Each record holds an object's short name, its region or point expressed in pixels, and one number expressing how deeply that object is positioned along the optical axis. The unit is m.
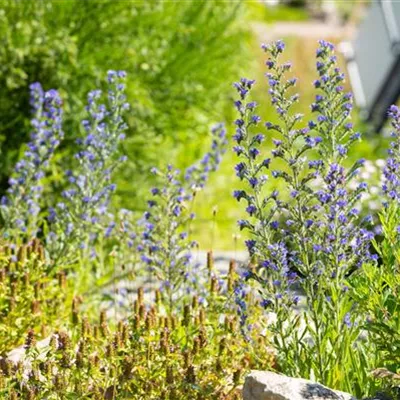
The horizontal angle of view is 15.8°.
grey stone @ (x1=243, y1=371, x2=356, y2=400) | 5.60
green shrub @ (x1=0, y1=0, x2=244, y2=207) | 10.33
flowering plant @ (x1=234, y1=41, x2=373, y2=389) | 6.18
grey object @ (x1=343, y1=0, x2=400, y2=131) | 14.74
